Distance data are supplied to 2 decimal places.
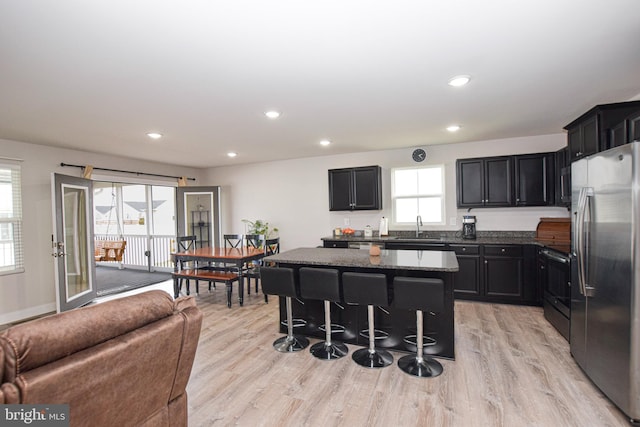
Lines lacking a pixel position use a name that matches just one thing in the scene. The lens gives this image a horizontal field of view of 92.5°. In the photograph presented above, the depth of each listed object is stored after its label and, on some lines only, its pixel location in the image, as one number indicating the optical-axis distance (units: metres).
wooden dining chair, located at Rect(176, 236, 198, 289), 5.62
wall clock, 5.23
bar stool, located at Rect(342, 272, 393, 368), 2.65
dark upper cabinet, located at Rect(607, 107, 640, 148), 2.52
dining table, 4.50
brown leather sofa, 1.04
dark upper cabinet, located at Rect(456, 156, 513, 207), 4.56
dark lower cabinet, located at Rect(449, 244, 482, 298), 4.47
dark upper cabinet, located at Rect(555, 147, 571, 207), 3.74
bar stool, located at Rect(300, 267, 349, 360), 2.83
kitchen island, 2.80
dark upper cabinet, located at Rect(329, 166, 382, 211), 5.27
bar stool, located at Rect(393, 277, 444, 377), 2.48
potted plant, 6.44
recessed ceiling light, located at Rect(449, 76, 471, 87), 2.45
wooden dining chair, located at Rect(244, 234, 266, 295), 4.98
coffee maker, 4.81
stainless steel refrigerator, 1.95
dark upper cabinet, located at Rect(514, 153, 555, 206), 4.33
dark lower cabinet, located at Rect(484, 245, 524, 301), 4.27
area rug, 5.85
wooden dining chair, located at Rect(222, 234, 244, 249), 5.89
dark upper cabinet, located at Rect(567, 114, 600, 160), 2.95
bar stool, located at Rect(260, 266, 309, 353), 2.98
